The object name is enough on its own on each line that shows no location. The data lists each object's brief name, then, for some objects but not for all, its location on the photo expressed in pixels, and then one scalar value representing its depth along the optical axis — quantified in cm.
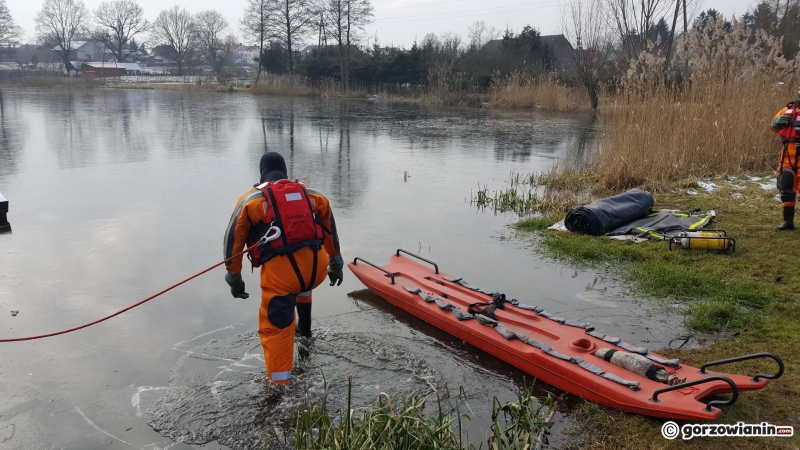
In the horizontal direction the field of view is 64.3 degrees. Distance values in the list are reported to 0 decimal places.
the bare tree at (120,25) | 6519
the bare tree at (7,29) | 5528
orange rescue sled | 356
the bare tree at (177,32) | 6168
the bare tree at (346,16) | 3869
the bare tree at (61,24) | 6225
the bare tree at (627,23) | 2089
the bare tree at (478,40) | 4764
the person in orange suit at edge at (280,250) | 395
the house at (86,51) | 7481
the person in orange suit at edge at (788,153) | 678
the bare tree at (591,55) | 2488
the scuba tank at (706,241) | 657
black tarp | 757
